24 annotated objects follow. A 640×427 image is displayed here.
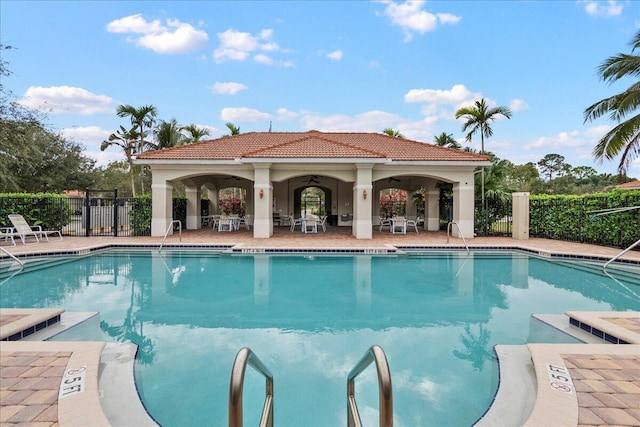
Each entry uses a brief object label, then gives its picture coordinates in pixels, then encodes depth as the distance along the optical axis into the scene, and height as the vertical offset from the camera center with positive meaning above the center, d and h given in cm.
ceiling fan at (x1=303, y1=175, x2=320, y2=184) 2411 +244
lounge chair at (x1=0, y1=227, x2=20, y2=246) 1414 -90
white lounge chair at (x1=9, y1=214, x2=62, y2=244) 1469 -67
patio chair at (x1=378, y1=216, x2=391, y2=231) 2198 -55
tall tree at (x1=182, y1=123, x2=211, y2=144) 3006 +729
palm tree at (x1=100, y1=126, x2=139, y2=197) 2814 +609
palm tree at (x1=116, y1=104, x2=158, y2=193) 2578 +750
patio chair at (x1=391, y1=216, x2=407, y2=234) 1966 -47
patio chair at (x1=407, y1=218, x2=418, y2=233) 2080 -54
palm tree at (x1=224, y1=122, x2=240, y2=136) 3119 +785
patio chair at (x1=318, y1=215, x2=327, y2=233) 1993 -53
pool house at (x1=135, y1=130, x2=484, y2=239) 1675 +244
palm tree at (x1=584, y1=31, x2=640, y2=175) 1418 +460
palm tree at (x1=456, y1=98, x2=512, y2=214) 1961 +581
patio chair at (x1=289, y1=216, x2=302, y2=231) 2059 -50
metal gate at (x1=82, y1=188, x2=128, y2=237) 1786 -28
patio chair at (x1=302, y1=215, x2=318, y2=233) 1952 -49
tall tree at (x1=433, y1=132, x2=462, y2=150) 2497 +554
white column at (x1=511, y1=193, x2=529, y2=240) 1702 -6
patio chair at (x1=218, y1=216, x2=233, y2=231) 2029 -55
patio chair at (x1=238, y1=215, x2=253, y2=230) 2388 -56
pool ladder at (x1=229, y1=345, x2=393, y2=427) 187 -101
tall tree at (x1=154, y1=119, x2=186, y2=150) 2742 +644
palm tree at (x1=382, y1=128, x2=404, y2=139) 3195 +785
